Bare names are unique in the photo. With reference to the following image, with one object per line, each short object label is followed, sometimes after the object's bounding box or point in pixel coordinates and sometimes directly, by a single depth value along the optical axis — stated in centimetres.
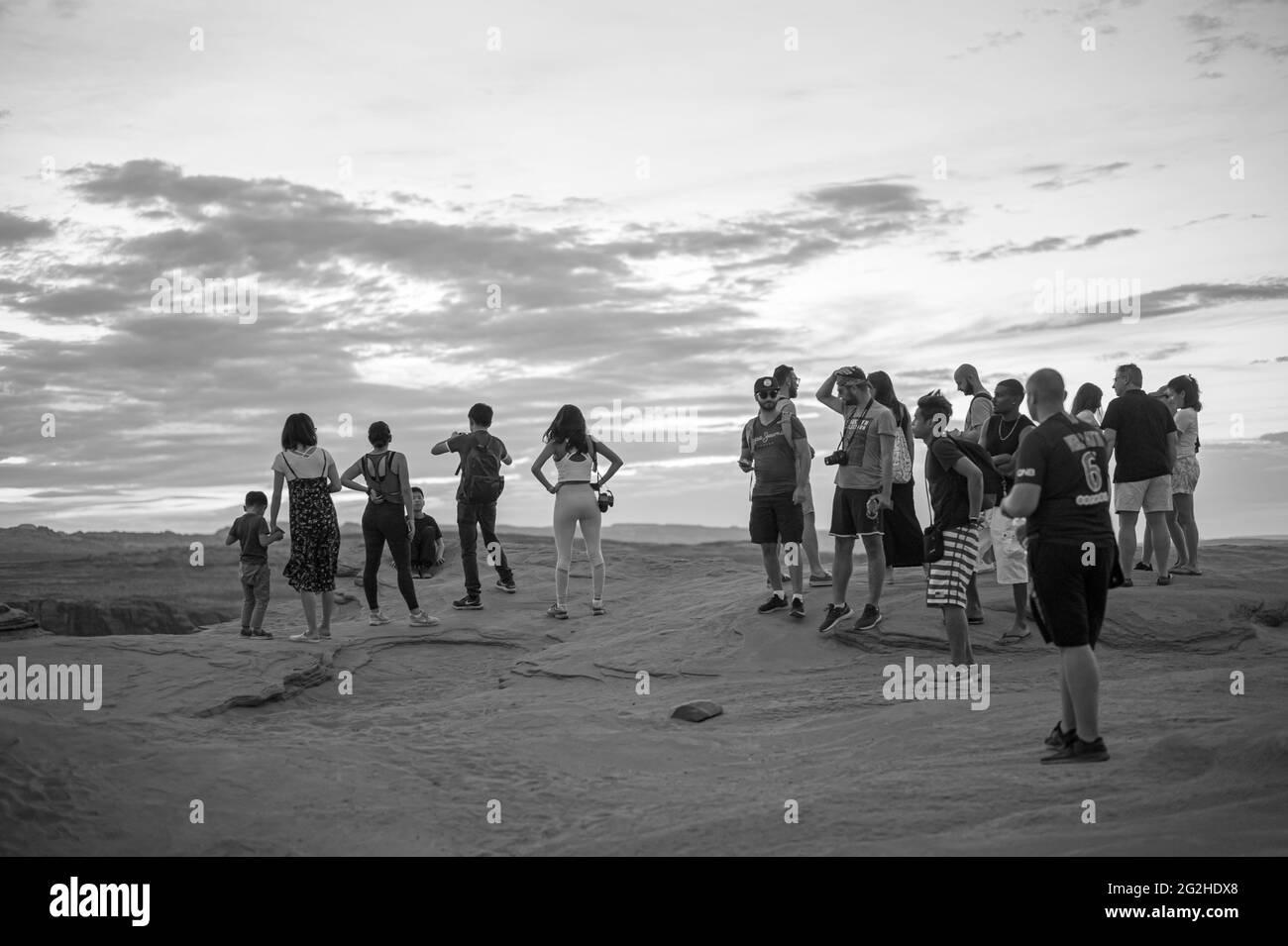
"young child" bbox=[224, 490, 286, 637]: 1216
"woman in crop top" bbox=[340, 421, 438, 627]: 1174
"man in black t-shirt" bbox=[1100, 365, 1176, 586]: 1123
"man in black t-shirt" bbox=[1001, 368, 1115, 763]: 607
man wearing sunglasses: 1067
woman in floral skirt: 1120
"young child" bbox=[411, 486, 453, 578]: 1590
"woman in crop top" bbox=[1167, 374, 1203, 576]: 1197
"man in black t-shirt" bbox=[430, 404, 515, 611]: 1298
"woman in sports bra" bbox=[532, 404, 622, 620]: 1198
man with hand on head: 987
